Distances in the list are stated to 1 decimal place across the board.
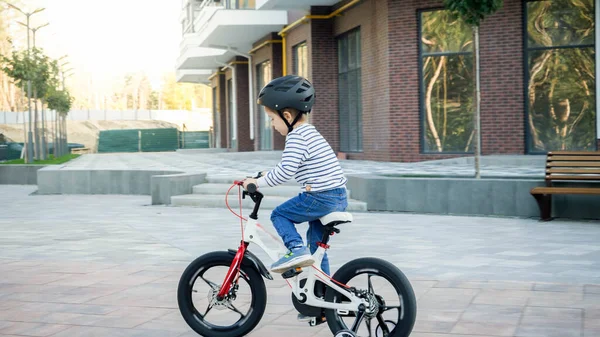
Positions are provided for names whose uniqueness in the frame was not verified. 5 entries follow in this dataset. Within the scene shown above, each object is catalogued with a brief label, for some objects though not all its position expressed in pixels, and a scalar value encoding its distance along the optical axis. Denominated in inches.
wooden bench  470.6
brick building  796.0
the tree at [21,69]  1403.8
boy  193.8
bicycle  188.9
